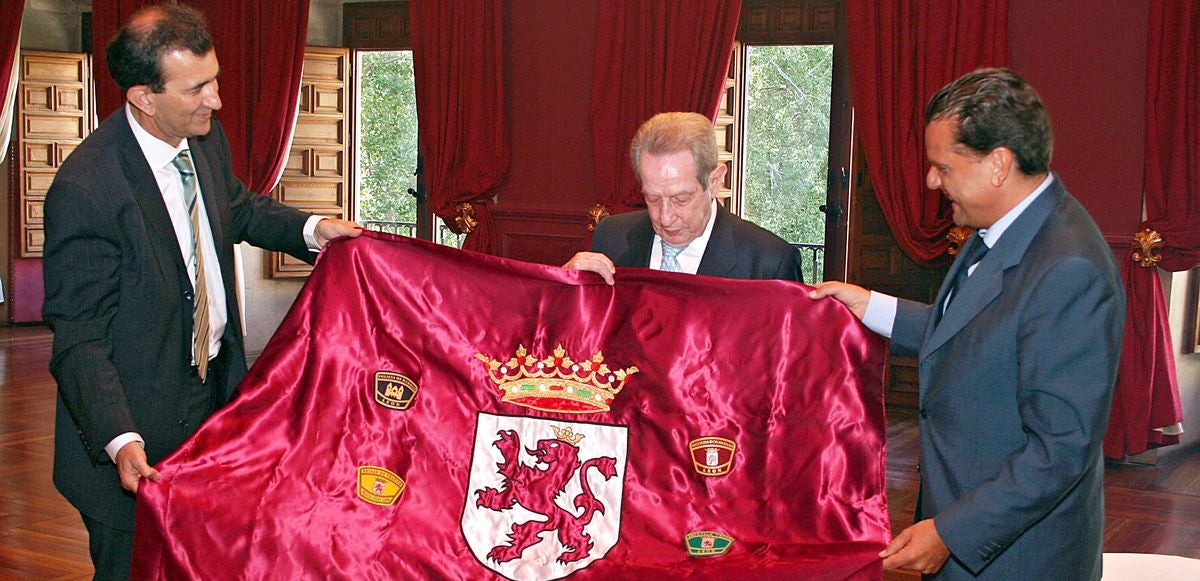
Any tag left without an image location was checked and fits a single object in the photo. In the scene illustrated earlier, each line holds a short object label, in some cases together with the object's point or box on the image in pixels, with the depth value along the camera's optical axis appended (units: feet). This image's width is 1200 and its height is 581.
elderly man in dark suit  9.12
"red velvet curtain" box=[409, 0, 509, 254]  23.80
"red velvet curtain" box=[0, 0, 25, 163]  28.35
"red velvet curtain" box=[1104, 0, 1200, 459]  18.12
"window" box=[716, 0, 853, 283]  24.40
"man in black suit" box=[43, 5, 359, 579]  7.72
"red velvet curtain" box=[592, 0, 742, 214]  21.48
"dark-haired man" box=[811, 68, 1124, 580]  6.09
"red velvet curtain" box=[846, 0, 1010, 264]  19.45
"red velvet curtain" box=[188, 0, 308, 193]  26.66
